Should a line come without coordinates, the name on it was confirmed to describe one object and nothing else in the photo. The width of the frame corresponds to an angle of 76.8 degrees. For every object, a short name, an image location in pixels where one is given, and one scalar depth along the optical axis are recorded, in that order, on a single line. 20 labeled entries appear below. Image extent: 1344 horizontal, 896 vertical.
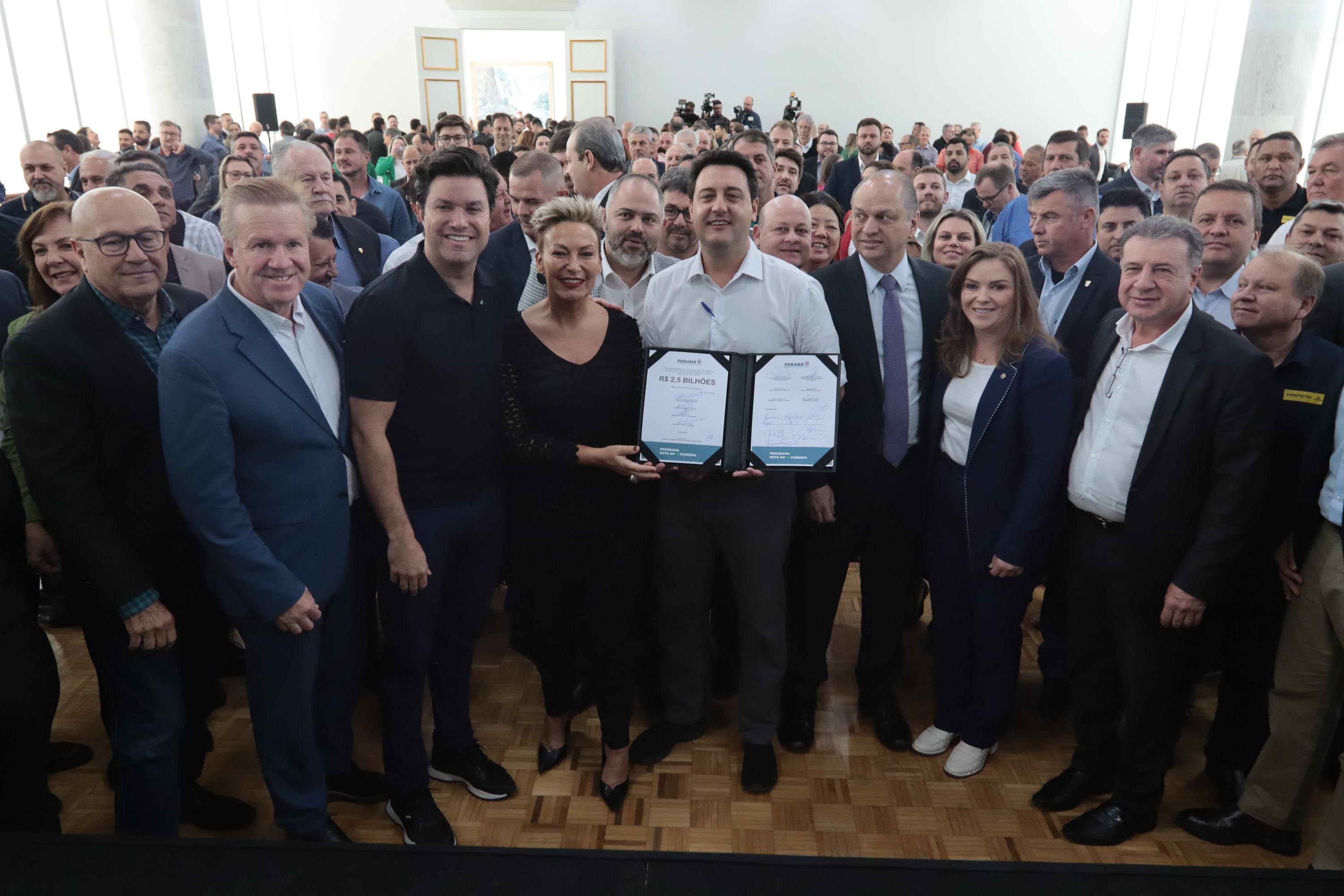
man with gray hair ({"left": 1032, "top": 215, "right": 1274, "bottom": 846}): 2.17
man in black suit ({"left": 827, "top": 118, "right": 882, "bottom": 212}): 7.29
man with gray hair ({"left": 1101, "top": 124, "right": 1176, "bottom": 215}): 5.29
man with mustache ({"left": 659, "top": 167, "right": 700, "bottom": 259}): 3.38
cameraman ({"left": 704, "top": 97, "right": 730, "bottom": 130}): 13.58
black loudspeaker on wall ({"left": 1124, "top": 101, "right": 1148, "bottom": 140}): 13.35
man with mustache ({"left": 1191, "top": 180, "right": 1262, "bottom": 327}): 3.02
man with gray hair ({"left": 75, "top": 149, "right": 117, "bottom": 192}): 4.21
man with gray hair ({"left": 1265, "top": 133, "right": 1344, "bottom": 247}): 3.92
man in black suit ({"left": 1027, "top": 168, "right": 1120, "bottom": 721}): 2.99
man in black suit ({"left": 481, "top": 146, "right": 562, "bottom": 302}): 3.37
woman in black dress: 2.26
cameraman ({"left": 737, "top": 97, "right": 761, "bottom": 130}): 15.09
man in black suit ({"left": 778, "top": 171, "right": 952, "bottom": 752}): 2.66
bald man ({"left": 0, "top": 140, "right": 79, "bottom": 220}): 4.41
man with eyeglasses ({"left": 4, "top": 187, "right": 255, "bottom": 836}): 1.84
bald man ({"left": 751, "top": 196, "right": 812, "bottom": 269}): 3.10
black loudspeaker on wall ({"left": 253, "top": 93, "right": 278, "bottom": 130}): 13.22
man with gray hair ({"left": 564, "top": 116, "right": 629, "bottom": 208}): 3.86
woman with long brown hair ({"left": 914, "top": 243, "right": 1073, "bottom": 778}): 2.45
